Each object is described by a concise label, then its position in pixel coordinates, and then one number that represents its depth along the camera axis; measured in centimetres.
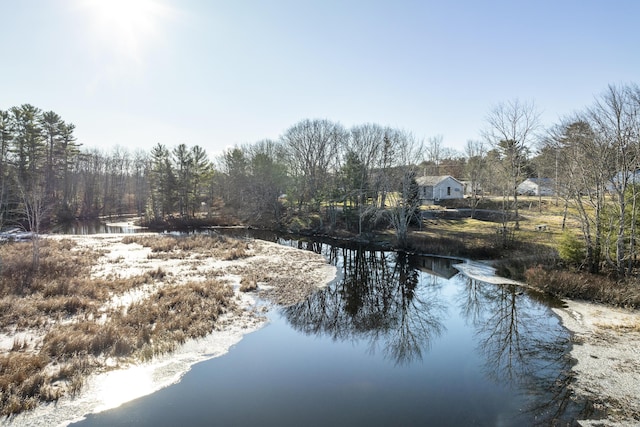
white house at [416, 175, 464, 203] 5091
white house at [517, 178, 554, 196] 5617
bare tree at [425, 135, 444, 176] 7088
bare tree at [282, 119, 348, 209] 4884
